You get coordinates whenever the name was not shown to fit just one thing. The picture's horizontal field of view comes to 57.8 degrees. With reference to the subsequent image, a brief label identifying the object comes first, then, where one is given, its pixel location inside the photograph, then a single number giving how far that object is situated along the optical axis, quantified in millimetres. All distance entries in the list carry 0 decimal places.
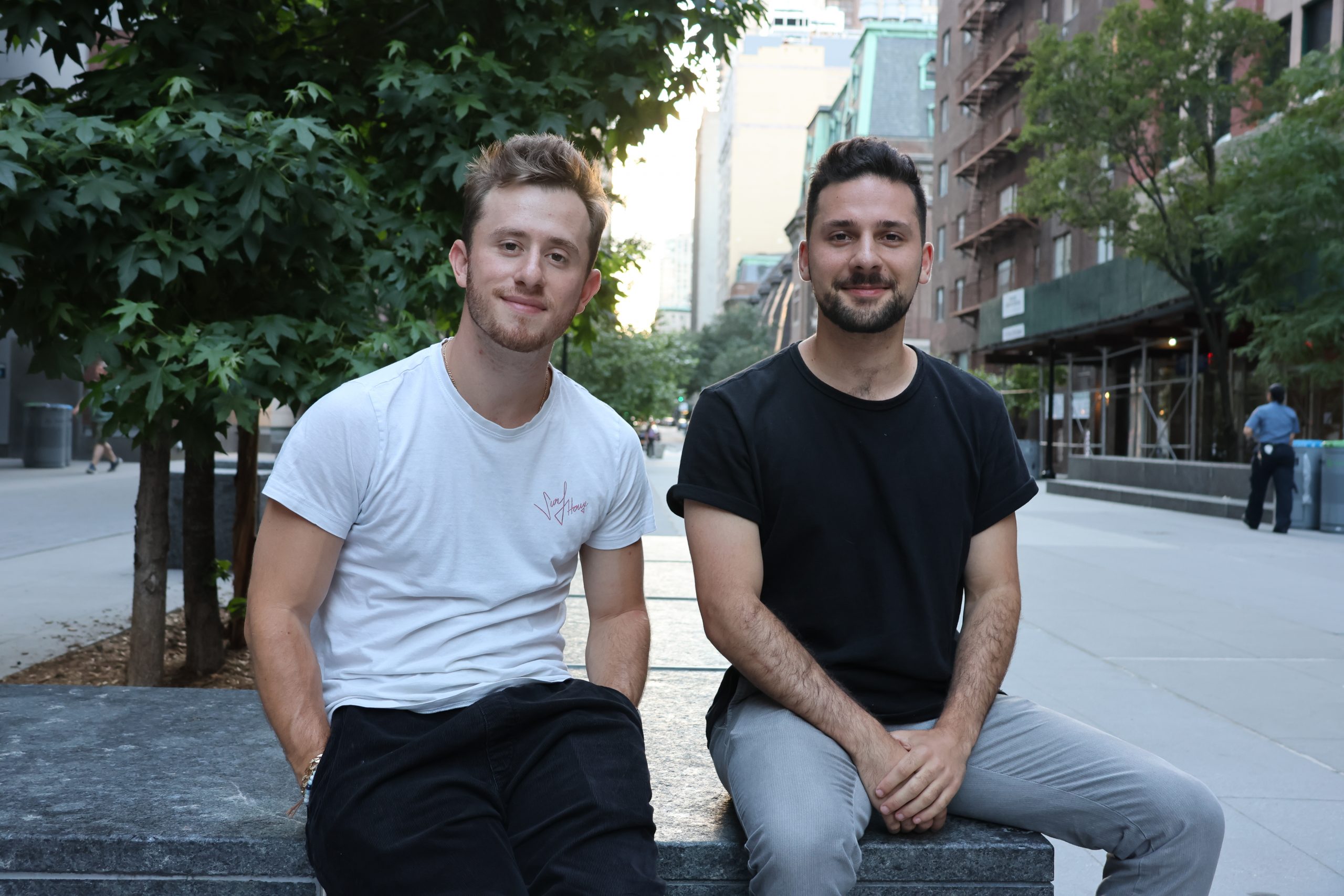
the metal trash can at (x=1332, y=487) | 16406
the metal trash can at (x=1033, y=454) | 34188
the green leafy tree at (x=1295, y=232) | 17422
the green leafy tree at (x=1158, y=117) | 21906
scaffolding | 28688
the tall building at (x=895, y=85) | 76688
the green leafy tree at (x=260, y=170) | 4121
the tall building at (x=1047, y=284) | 26844
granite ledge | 2443
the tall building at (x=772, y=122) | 146000
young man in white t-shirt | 2178
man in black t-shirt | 2461
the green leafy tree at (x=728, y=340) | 86750
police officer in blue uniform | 16188
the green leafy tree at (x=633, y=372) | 32125
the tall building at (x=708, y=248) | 182750
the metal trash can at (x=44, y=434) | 27094
